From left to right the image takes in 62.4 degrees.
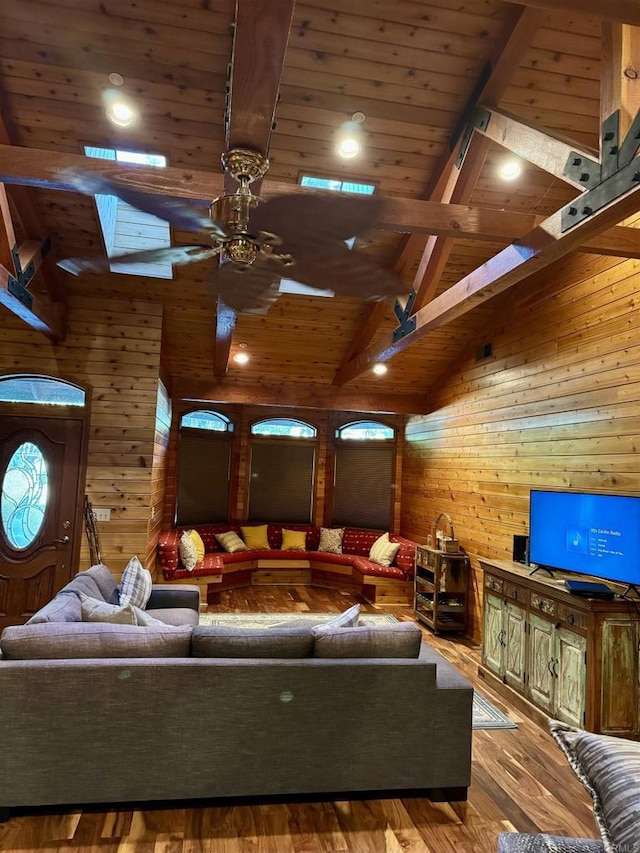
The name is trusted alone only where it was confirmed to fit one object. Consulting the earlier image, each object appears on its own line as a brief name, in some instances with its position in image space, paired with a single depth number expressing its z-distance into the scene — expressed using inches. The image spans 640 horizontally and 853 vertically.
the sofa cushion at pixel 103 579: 153.6
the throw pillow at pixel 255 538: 317.4
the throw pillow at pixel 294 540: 321.7
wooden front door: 206.2
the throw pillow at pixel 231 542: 300.9
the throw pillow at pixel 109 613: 116.4
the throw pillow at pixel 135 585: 155.3
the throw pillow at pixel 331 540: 321.4
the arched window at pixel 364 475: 333.4
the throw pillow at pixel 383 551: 289.3
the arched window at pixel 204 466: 312.2
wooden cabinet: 129.6
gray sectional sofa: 98.0
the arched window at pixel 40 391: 210.7
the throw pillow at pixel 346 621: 118.6
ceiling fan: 90.5
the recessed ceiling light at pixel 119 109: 134.6
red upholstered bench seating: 257.6
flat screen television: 132.9
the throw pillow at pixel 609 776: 36.4
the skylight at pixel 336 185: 169.3
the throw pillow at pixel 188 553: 255.9
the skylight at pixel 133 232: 192.9
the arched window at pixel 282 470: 337.7
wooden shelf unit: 228.6
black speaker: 180.5
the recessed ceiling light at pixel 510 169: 148.8
